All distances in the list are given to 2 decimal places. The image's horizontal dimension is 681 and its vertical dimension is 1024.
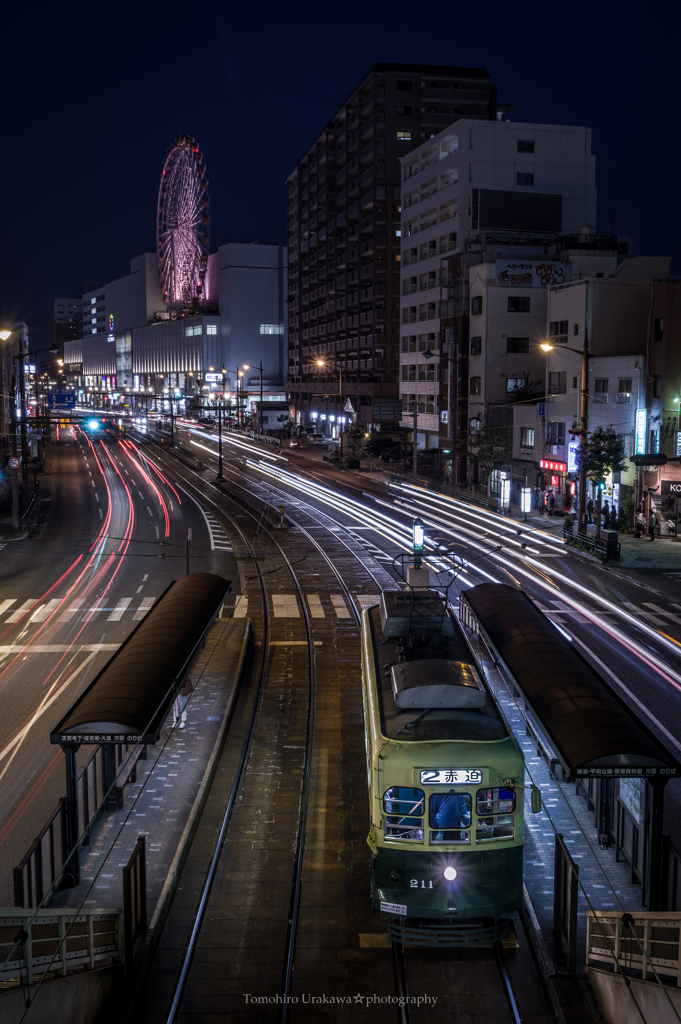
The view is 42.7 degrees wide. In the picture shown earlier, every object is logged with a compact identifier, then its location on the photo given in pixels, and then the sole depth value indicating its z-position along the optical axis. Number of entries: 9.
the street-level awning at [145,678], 12.42
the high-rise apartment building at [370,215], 96.50
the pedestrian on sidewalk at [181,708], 18.58
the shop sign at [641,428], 44.22
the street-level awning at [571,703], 11.02
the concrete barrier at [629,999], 9.16
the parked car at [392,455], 81.62
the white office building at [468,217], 66.19
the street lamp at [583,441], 39.28
